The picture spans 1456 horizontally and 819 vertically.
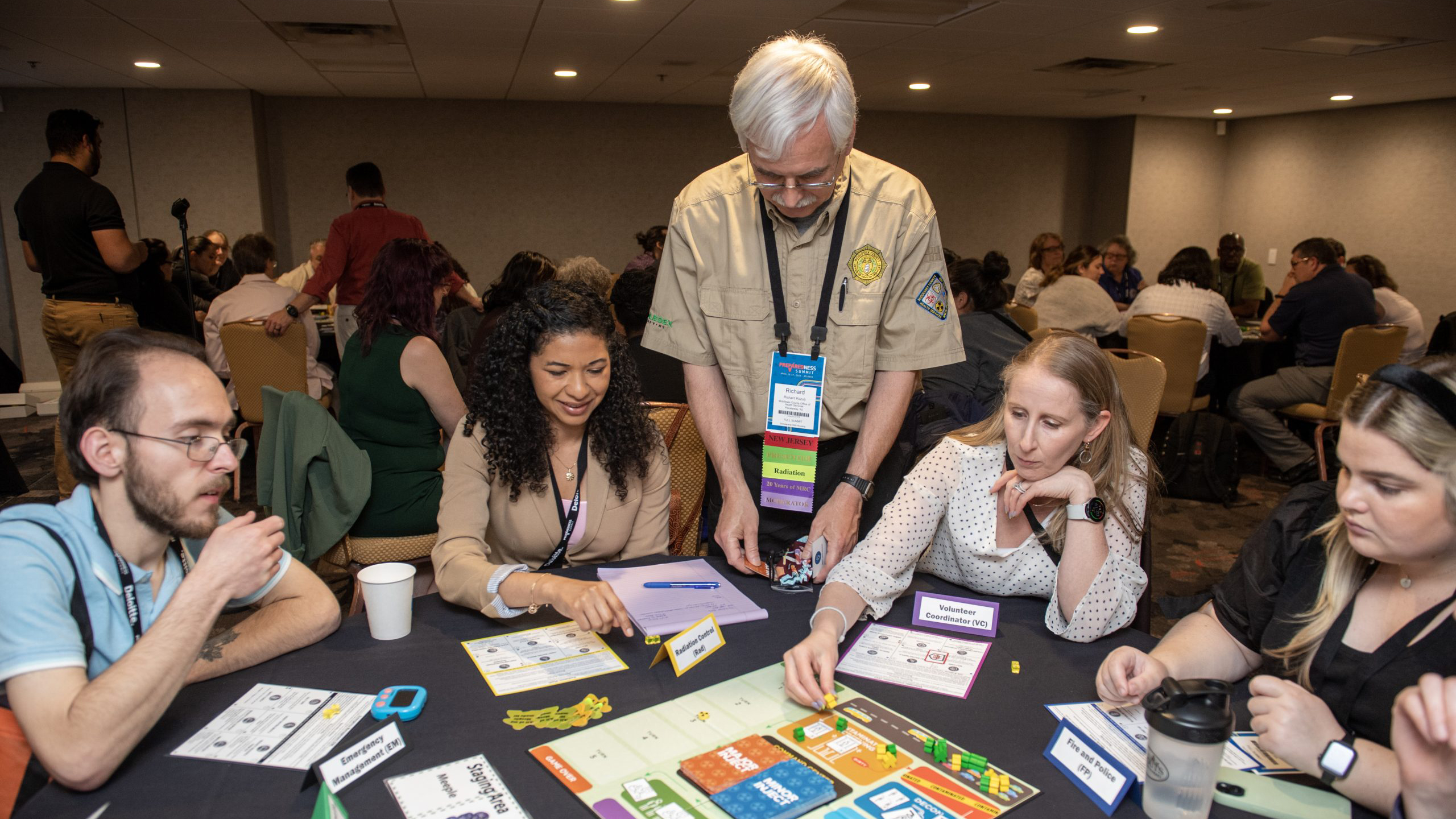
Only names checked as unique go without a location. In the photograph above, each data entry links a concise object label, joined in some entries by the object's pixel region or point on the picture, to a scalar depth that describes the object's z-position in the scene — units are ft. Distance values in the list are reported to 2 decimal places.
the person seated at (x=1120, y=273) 25.31
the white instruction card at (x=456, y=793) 3.32
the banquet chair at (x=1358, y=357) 15.31
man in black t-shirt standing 13.56
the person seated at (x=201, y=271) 20.89
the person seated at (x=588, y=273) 15.25
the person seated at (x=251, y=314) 15.39
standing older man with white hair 6.00
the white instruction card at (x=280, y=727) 3.70
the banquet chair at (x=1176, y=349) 16.37
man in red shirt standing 15.75
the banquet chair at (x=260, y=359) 13.58
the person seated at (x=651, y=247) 21.01
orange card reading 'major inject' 3.47
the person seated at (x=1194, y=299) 17.61
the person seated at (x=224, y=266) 21.80
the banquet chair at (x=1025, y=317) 18.85
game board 3.37
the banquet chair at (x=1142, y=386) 11.19
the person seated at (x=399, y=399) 8.62
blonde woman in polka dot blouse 5.07
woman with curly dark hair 6.12
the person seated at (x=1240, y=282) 27.27
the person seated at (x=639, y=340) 10.91
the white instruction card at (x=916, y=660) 4.39
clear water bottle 3.17
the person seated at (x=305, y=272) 23.44
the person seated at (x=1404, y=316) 18.99
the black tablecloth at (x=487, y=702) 3.42
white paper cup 4.70
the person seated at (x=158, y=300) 16.83
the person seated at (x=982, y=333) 12.66
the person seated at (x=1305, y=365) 16.90
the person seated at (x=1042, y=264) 25.45
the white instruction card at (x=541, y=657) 4.35
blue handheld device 3.97
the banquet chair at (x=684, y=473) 7.73
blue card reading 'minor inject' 3.29
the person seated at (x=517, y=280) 12.69
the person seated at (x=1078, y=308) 18.99
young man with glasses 3.56
